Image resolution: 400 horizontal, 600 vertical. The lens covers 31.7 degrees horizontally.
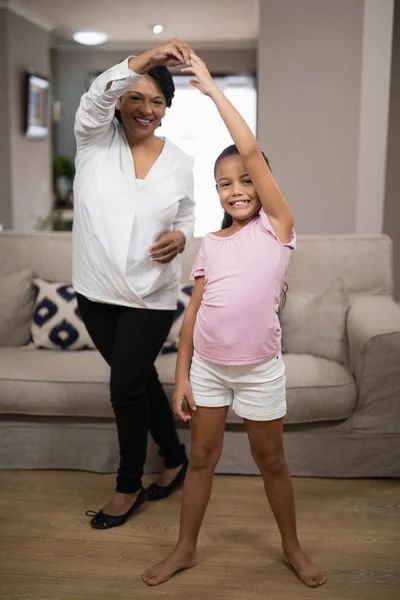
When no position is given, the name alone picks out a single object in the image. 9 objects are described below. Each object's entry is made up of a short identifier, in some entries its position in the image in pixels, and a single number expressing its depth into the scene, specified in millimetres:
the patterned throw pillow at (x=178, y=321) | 2760
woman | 2014
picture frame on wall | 6414
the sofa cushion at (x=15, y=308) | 2895
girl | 1696
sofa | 2496
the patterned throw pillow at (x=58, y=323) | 2828
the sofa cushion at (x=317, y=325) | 2744
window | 8336
